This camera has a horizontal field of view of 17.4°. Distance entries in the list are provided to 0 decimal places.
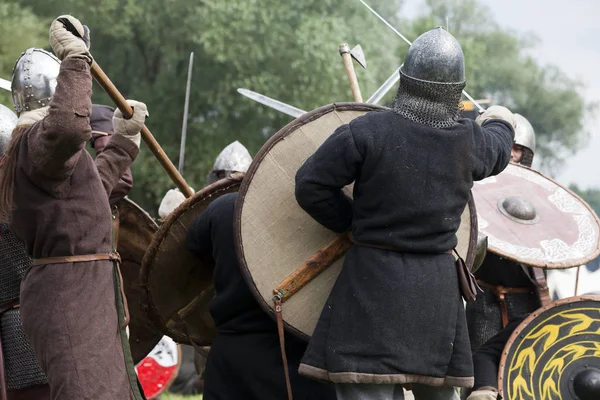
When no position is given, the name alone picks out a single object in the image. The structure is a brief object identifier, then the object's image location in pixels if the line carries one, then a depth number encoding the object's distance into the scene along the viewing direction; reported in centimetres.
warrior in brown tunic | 717
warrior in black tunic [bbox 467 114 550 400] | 1048
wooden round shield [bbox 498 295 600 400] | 1000
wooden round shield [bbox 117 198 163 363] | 972
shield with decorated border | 1011
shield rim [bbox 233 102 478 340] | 755
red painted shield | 1417
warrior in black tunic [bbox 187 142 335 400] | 821
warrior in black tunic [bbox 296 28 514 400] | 690
